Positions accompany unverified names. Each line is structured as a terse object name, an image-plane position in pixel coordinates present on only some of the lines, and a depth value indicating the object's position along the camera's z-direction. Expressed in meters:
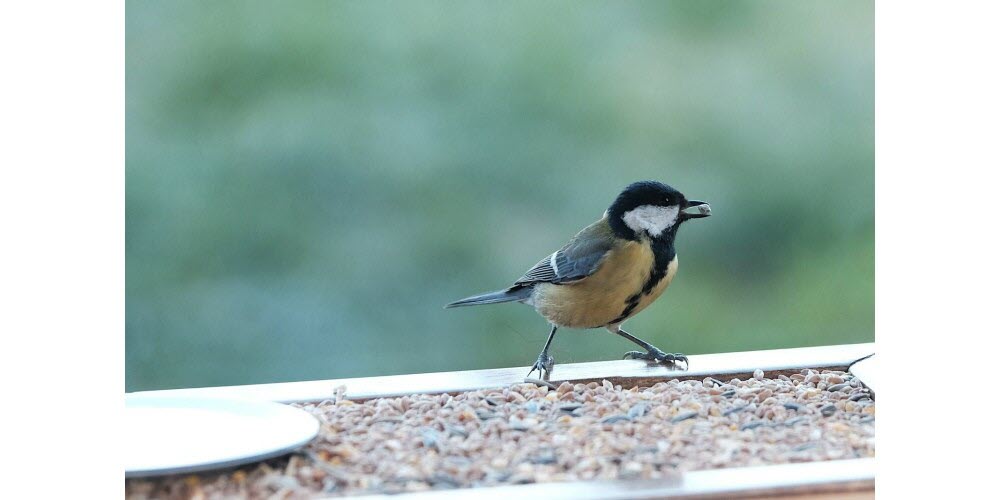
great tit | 6.23
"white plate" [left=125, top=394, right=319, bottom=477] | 6.10
